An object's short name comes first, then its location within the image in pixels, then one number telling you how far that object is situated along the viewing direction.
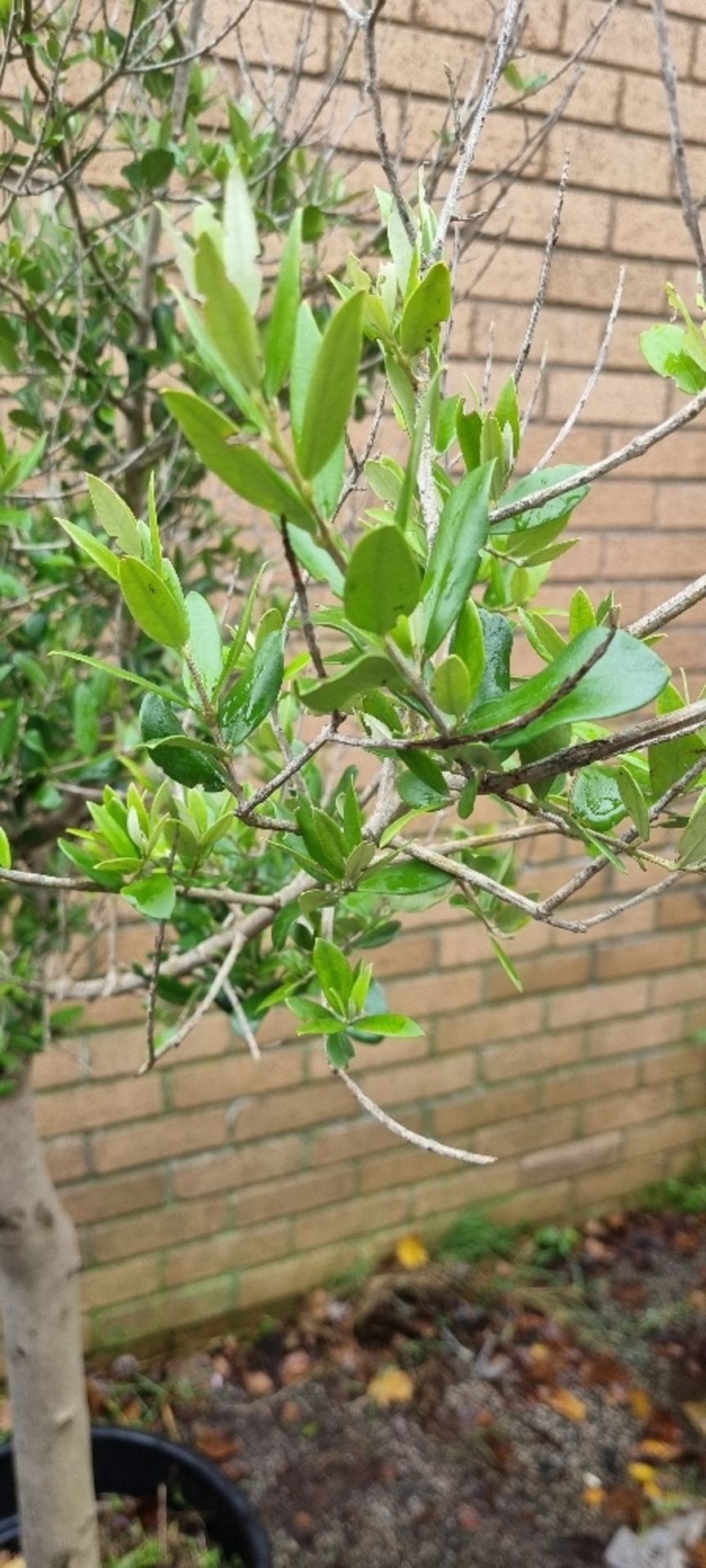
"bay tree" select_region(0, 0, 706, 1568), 0.34
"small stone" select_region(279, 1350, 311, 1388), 1.99
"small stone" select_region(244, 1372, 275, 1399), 1.96
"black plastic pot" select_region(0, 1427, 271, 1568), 1.50
